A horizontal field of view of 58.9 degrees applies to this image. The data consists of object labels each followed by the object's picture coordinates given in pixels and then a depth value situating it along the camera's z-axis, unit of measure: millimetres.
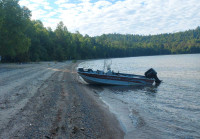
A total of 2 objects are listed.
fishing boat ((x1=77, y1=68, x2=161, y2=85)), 20516
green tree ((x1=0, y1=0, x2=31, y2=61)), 32250
